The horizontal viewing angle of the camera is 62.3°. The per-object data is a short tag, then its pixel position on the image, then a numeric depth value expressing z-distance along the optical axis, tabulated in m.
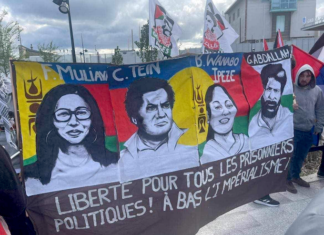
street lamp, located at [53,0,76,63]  9.12
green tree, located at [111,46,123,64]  23.01
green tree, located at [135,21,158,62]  18.99
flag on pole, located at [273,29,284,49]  5.68
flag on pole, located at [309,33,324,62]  5.00
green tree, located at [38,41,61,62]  18.10
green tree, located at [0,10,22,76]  13.52
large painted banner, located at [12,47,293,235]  2.16
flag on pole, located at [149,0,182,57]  6.14
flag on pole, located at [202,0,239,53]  6.10
